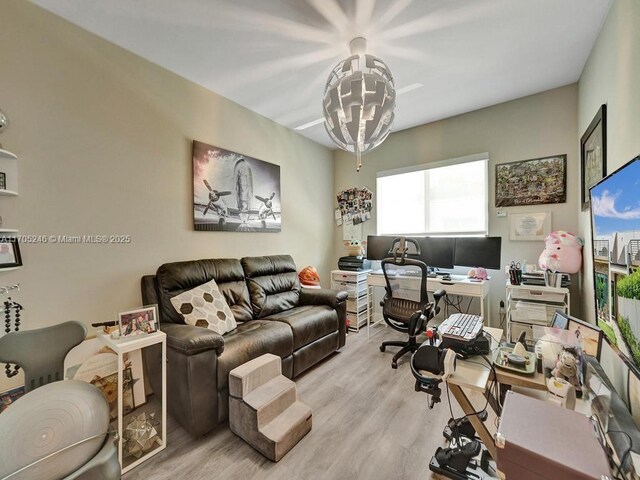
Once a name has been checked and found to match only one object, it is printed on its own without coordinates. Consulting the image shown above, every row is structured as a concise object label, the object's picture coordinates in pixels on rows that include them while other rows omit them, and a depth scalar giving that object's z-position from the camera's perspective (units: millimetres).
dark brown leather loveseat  1613
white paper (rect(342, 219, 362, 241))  4129
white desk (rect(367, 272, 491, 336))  2654
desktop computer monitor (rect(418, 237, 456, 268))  3090
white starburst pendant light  1668
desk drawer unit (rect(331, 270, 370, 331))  3488
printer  3633
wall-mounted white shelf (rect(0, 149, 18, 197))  1505
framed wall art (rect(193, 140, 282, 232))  2539
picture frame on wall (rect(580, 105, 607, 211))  1739
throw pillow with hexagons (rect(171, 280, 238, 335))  2021
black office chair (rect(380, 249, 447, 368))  2494
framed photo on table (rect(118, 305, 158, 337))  1570
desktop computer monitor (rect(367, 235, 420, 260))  3571
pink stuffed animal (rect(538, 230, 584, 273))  2342
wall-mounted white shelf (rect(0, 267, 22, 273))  1453
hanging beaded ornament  1529
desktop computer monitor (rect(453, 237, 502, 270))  2822
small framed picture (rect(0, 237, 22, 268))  1483
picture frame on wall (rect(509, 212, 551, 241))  2730
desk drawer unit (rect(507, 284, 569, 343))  2297
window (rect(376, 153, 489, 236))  3158
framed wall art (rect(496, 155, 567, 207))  2672
